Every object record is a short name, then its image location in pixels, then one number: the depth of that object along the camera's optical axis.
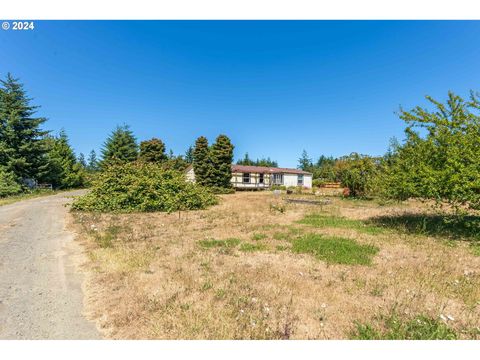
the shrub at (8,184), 24.21
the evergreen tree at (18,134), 27.89
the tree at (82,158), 114.51
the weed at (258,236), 9.25
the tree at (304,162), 102.15
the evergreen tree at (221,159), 36.24
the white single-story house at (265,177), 43.94
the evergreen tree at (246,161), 93.12
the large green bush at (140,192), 16.30
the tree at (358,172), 26.77
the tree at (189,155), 91.93
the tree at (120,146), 44.59
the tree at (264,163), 91.06
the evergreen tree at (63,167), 33.59
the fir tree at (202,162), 36.09
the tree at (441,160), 8.55
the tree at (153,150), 41.94
